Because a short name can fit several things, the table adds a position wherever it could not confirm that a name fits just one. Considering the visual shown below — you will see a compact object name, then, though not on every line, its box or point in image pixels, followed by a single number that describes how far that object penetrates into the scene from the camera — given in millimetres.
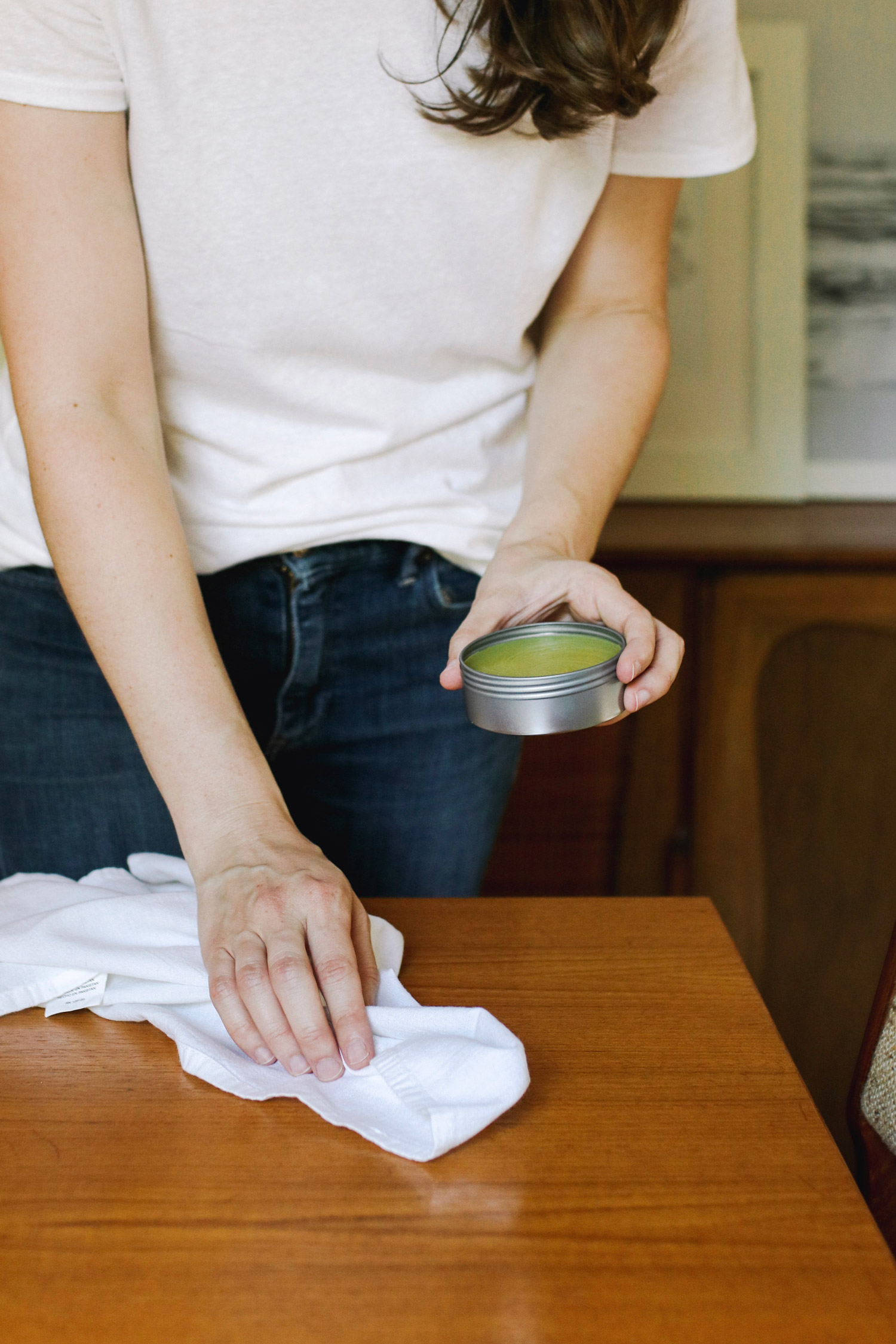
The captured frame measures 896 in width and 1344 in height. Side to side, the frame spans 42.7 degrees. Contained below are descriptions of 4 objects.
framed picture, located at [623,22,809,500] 1782
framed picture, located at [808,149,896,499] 1879
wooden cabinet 1615
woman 731
